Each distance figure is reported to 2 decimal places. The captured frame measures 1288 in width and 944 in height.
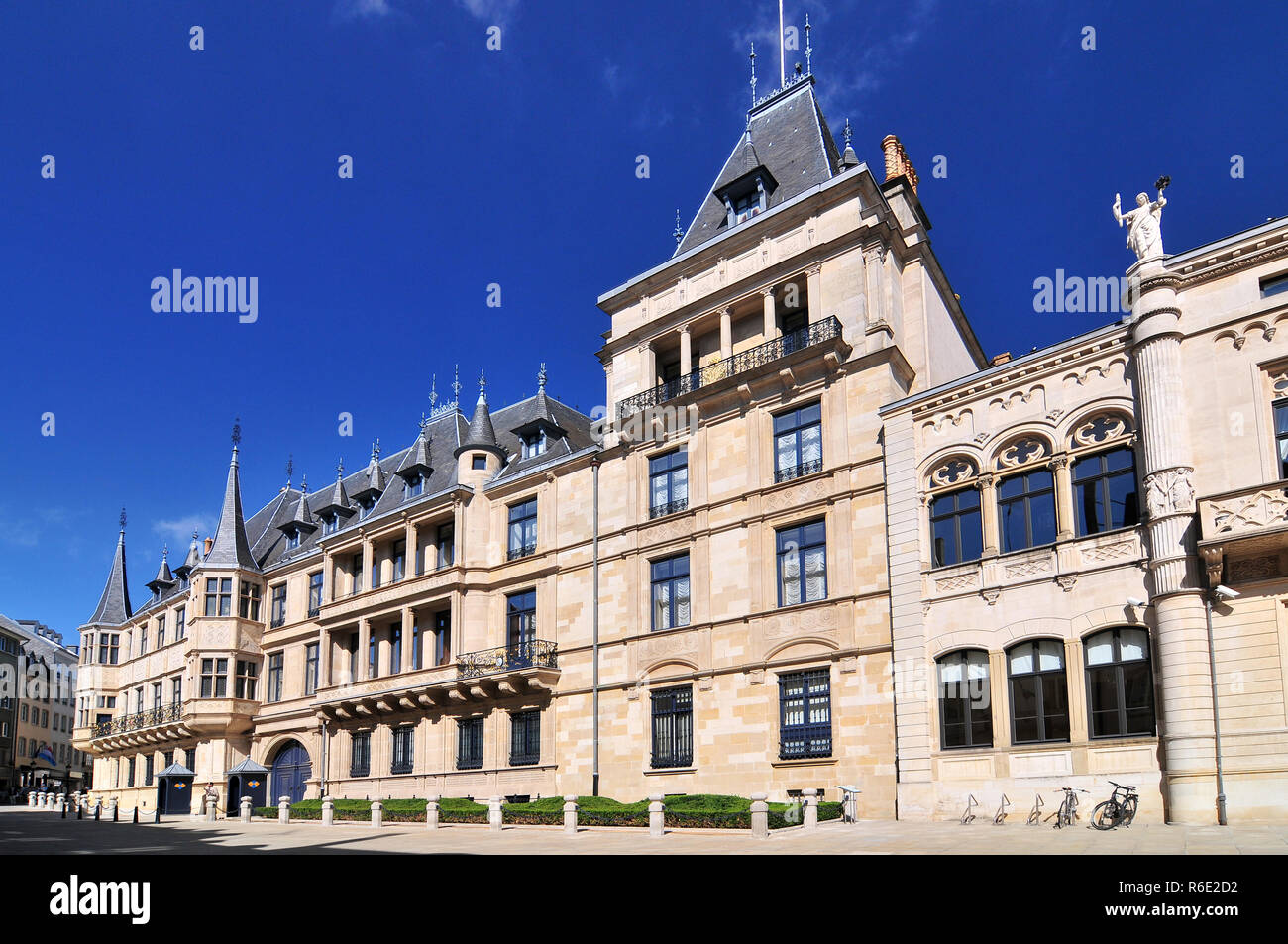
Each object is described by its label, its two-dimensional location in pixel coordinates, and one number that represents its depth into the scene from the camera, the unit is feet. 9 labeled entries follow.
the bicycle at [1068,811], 73.20
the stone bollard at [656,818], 76.13
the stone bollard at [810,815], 75.72
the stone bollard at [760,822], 70.44
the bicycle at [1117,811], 69.21
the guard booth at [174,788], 138.10
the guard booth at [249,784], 149.28
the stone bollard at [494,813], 90.89
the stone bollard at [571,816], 82.84
